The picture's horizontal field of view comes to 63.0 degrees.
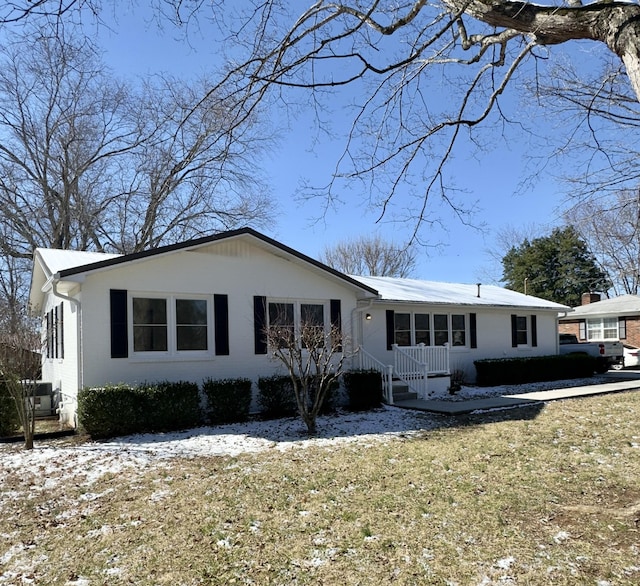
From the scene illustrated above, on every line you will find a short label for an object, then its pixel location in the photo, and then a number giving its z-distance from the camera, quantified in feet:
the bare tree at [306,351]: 31.83
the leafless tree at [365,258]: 122.83
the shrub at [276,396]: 37.27
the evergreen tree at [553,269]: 121.80
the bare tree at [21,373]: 29.22
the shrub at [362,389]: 40.63
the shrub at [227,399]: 35.22
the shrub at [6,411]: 33.17
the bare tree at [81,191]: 76.07
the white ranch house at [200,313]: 33.81
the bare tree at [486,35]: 12.14
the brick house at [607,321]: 83.46
